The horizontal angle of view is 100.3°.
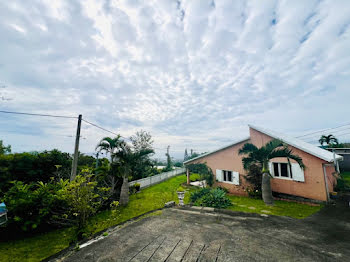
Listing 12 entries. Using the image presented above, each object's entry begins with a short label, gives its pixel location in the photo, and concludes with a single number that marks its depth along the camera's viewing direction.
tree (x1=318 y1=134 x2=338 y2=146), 28.73
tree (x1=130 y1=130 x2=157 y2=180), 22.53
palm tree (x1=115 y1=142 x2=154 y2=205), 9.91
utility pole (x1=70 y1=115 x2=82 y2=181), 8.55
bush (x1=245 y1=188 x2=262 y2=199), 10.56
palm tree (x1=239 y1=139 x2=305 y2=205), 8.91
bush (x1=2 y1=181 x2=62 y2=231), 5.54
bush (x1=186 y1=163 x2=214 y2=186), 13.78
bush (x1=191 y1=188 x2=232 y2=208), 8.68
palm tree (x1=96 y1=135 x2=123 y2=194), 10.33
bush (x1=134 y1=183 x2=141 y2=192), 13.71
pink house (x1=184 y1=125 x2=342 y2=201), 8.80
